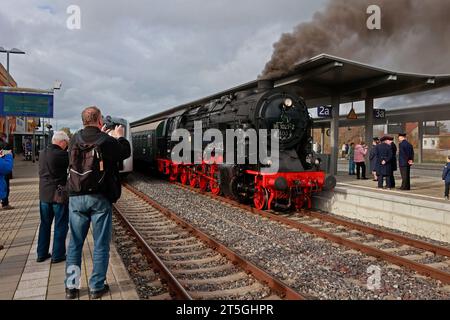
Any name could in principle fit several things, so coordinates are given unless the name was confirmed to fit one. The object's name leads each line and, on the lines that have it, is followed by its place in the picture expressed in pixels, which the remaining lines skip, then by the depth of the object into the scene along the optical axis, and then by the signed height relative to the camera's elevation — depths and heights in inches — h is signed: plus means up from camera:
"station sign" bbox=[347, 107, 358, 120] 649.1 +63.5
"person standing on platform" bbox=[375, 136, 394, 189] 446.6 -11.5
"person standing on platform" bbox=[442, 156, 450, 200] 358.6 -26.0
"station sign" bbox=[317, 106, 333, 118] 635.5 +68.4
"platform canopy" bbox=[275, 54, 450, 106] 494.0 +109.6
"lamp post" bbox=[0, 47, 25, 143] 1003.7 +275.2
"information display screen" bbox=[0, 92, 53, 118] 828.6 +111.0
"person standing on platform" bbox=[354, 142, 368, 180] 590.6 -10.2
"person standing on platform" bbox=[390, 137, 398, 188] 450.9 -13.9
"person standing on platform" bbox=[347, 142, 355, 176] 705.8 -20.2
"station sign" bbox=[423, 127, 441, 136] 1531.5 +84.2
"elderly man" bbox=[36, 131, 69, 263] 193.0 -22.3
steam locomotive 371.4 -1.1
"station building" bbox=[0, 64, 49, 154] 1366.0 +111.9
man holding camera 146.9 -14.8
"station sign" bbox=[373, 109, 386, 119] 691.7 +71.5
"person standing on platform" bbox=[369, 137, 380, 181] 472.0 -8.3
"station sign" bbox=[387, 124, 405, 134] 1116.5 +68.4
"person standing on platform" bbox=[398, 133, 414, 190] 431.8 -10.0
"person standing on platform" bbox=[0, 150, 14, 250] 315.0 -8.7
